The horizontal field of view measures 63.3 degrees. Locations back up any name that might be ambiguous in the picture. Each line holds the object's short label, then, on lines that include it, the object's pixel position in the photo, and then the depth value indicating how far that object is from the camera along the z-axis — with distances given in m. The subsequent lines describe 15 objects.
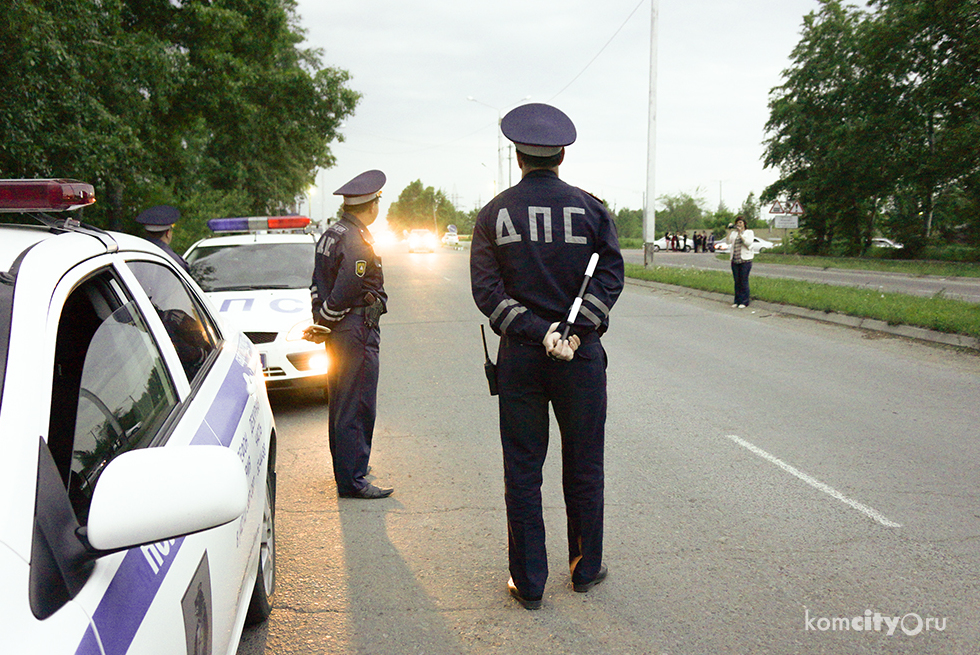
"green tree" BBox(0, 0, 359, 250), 11.38
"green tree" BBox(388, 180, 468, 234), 141.00
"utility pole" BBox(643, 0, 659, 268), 23.13
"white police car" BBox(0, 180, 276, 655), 1.42
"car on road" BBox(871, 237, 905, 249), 47.45
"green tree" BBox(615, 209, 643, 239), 112.50
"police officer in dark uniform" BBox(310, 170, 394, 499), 4.87
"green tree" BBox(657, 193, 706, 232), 105.82
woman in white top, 14.65
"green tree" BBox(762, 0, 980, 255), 32.62
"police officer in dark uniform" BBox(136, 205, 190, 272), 7.18
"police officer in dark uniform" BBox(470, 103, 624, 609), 3.36
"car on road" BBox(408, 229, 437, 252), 47.72
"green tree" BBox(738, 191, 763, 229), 91.06
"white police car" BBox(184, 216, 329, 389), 7.04
